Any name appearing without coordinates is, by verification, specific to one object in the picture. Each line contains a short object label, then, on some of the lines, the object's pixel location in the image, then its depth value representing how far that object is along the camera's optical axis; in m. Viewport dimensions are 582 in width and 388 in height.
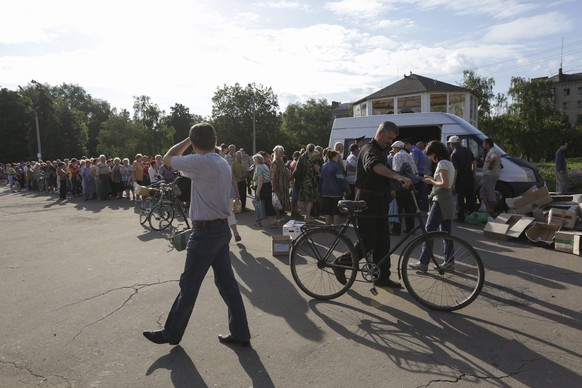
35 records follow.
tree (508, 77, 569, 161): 48.25
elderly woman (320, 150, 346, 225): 8.95
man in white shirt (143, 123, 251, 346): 3.50
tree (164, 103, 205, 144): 82.56
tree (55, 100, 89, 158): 62.53
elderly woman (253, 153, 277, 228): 9.57
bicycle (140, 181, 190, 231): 9.95
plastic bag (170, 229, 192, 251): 4.56
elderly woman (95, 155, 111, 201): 17.50
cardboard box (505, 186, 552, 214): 8.95
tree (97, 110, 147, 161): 61.92
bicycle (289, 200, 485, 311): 4.49
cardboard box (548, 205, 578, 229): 7.57
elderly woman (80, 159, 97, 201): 17.86
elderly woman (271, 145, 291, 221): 10.25
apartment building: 97.12
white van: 10.90
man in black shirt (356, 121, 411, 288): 4.80
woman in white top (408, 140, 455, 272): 5.43
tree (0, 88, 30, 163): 61.31
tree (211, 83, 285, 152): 70.38
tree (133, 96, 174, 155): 64.31
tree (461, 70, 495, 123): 55.41
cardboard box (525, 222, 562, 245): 7.35
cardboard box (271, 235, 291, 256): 6.91
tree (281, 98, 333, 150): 80.00
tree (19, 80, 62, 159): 59.50
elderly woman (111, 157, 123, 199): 17.58
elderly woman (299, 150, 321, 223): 9.59
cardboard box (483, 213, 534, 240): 7.71
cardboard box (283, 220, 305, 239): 7.35
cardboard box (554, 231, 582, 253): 6.79
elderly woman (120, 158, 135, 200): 17.91
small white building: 25.41
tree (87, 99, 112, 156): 82.06
